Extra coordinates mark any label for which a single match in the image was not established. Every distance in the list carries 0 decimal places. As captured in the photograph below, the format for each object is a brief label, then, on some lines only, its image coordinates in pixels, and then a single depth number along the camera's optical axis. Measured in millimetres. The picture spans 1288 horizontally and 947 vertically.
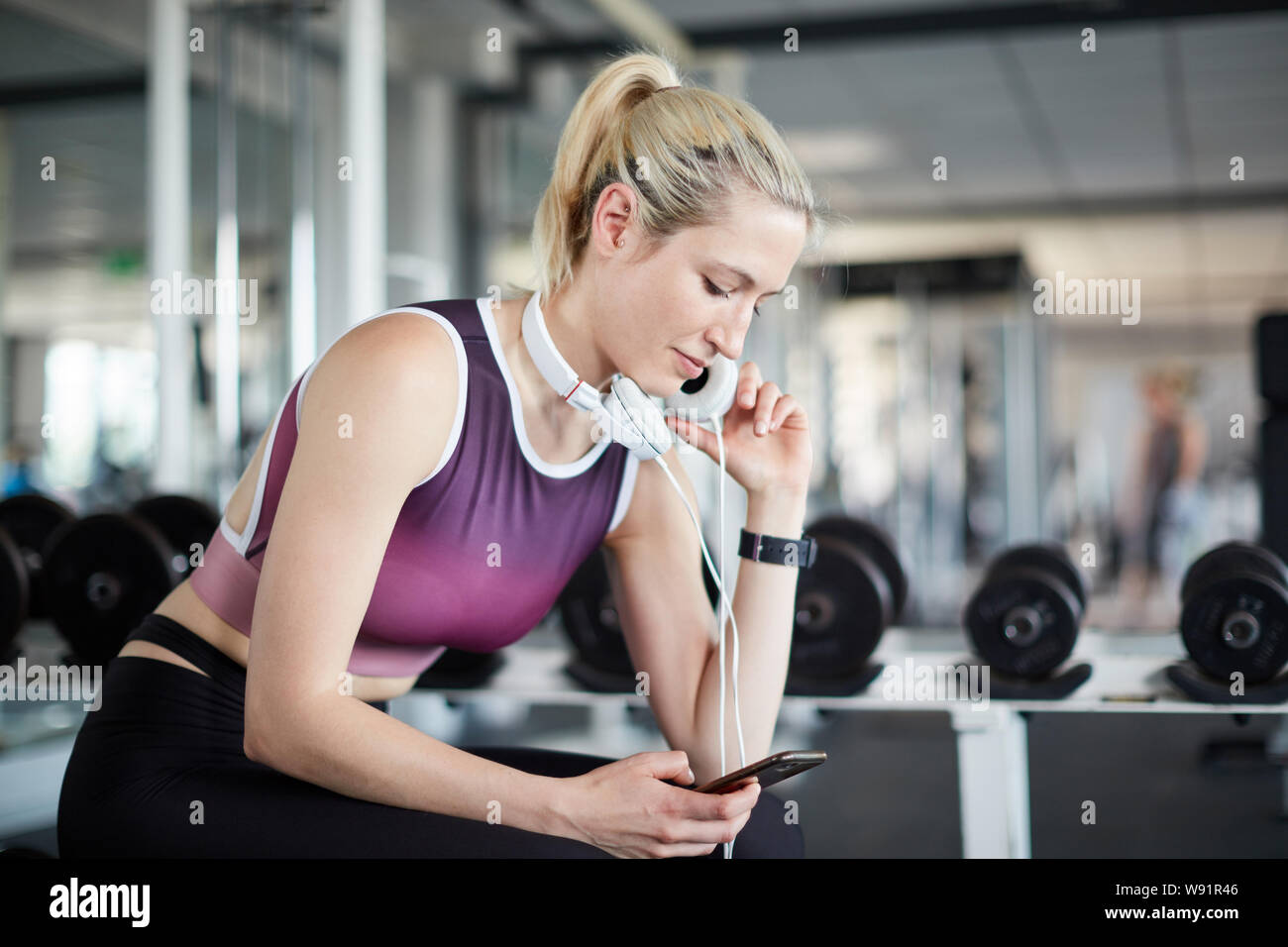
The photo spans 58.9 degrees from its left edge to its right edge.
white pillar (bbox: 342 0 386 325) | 2848
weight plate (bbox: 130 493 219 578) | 2264
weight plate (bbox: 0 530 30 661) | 1951
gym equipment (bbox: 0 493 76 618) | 2484
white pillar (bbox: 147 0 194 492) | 3023
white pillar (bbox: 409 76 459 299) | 4992
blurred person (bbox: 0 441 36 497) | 4469
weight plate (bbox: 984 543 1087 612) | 1940
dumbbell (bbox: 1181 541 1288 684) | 1663
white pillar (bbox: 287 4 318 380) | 3086
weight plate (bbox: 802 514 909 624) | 2125
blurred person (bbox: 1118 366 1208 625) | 7285
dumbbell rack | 1719
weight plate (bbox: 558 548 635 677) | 1980
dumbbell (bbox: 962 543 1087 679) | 1822
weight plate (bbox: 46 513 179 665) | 1970
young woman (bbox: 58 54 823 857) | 942
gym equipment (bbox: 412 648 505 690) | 1948
